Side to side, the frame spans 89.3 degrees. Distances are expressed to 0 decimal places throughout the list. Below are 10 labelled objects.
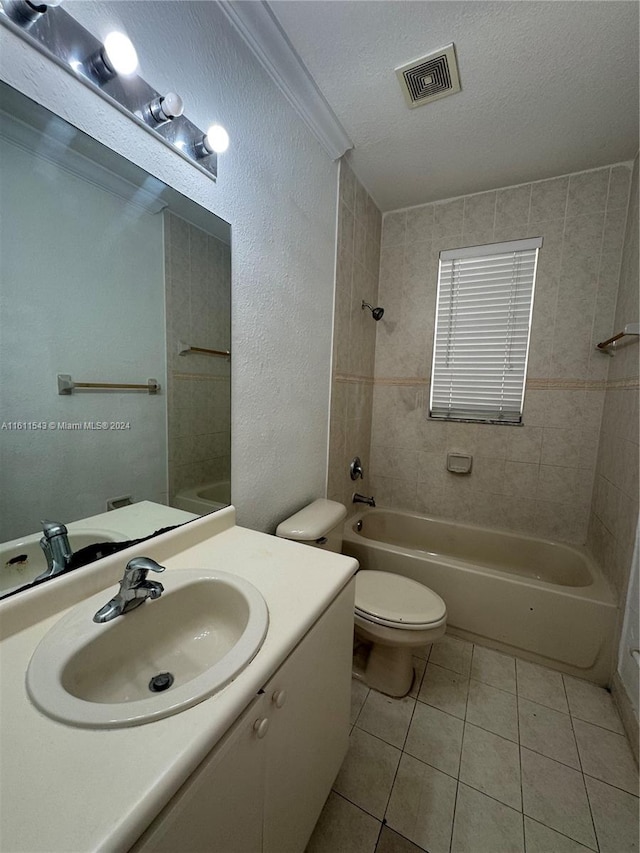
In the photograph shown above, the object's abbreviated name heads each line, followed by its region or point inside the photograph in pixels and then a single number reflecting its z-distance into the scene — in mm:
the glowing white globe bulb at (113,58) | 683
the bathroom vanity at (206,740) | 370
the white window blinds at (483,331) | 1988
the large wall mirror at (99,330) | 649
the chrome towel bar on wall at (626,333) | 1355
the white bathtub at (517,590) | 1466
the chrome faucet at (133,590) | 665
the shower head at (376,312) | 2096
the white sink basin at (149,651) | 485
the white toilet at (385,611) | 1302
